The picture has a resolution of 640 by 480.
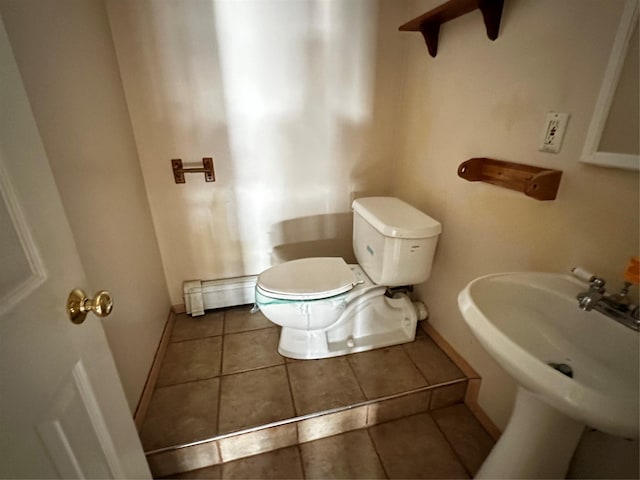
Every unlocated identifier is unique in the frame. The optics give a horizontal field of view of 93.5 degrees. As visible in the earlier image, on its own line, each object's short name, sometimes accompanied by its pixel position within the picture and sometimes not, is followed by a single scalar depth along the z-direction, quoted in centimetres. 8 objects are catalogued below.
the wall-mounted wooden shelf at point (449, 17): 100
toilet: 129
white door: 43
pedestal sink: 57
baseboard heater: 178
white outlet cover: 86
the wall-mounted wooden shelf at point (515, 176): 88
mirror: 69
